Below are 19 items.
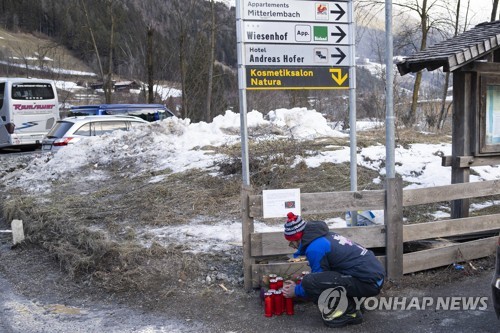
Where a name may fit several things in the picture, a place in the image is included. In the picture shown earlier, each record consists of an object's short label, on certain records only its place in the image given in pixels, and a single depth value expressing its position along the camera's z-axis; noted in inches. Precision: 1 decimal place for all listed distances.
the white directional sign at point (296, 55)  234.4
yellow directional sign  235.6
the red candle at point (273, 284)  197.6
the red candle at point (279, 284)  198.6
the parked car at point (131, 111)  879.9
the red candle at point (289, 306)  195.2
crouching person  181.6
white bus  867.4
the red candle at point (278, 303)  194.9
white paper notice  208.1
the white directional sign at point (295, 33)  233.1
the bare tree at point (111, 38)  1172.7
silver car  584.1
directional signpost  232.8
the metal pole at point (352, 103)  251.6
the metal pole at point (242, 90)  228.4
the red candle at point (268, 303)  193.8
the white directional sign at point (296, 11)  231.3
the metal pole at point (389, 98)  237.1
